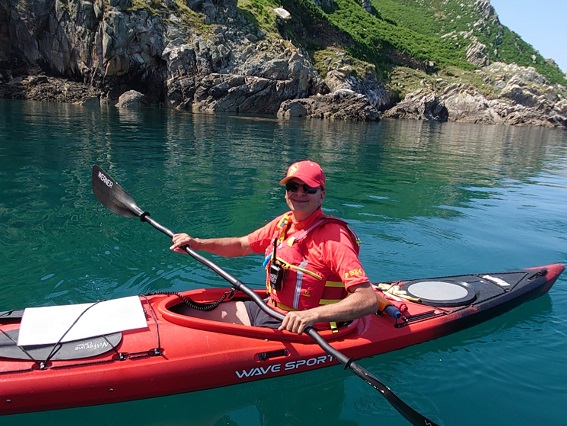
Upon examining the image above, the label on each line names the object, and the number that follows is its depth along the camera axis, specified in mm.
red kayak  3447
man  3488
